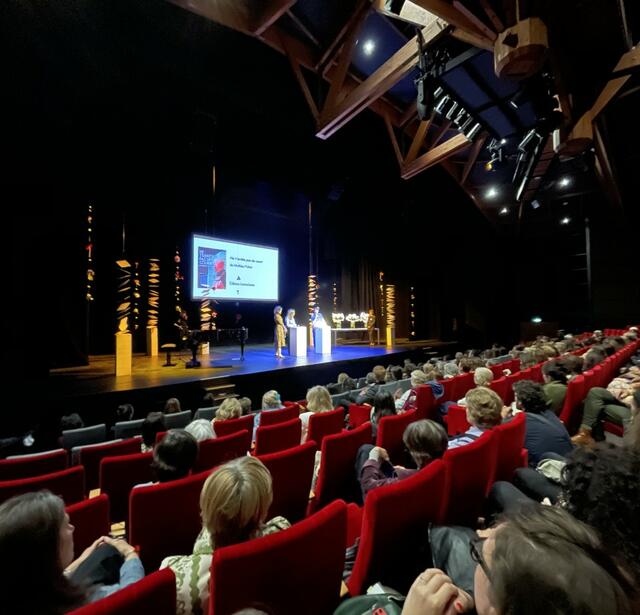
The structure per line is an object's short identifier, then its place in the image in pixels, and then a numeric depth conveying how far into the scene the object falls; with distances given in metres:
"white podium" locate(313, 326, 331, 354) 10.05
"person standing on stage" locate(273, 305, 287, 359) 8.87
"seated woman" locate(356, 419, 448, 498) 1.78
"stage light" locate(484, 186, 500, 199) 11.58
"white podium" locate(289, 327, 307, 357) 9.28
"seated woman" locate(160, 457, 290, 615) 1.09
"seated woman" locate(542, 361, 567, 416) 3.20
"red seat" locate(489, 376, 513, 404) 3.63
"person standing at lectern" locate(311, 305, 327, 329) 10.26
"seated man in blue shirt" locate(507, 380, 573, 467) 2.31
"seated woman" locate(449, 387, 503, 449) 2.29
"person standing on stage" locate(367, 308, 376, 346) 13.35
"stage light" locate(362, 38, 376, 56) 6.40
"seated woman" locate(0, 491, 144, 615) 0.83
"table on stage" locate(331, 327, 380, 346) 11.31
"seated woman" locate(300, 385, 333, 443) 3.29
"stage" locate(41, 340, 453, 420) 4.89
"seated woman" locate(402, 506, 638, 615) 0.51
